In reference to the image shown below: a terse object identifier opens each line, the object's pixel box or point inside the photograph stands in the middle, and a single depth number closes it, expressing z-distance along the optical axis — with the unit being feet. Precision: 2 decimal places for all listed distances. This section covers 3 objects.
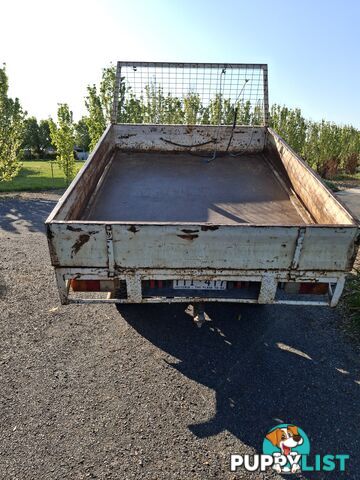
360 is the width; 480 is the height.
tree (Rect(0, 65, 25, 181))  37.73
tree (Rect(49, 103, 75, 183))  37.99
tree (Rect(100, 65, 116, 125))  39.09
